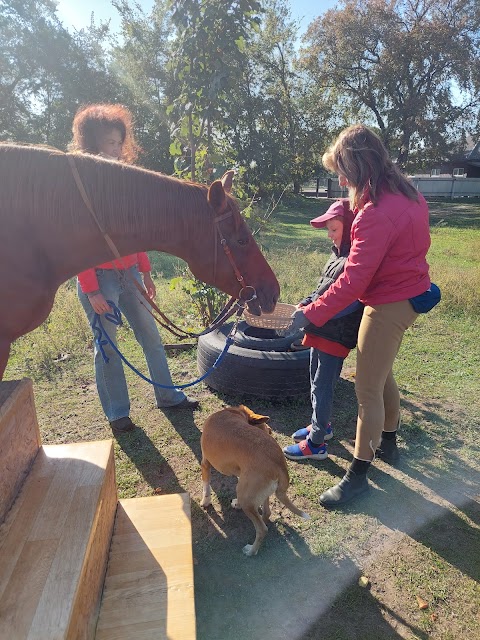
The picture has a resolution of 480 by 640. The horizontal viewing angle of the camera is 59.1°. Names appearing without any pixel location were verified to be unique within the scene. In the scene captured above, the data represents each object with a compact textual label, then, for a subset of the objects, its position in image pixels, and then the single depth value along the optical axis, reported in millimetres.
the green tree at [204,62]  4371
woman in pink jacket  2410
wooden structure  1544
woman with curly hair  3070
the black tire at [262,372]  3986
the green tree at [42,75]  21922
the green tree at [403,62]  26234
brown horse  2064
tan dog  2424
